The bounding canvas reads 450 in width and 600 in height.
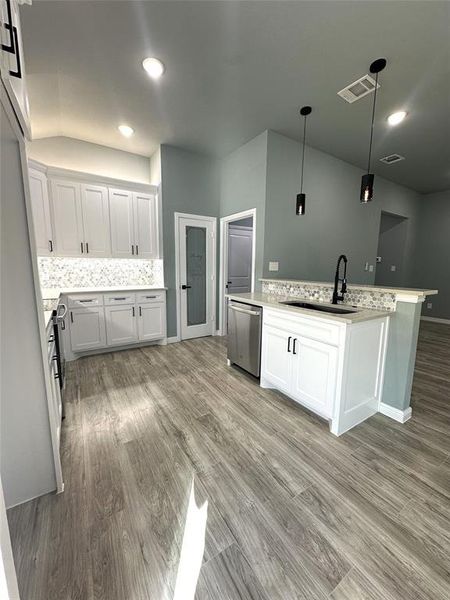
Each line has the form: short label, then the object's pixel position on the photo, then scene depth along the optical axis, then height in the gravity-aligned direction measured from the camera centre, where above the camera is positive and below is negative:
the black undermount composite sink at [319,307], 2.33 -0.42
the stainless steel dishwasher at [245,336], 2.72 -0.82
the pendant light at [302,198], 2.74 +0.75
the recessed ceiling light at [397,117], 2.90 +1.79
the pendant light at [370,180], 2.16 +0.76
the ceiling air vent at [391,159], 4.07 +1.81
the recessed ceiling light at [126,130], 3.28 +1.81
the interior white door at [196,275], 4.15 -0.18
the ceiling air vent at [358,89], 2.38 +1.79
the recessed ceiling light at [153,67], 2.16 +1.78
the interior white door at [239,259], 5.40 +0.14
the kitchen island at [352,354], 1.93 -0.75
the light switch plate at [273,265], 3.53 +0.01
